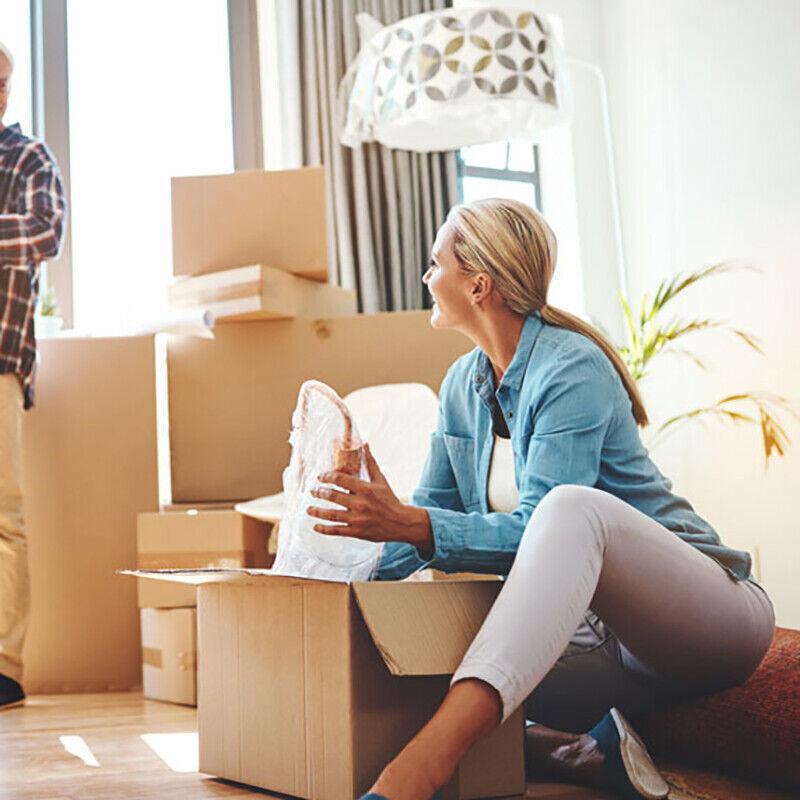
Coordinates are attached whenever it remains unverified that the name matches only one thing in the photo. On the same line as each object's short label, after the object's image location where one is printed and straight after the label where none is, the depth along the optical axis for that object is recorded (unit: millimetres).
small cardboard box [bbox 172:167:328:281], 2828
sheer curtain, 3582
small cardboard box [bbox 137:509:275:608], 2492
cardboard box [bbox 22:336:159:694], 2654
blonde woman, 1150
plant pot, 2941
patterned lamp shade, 2604
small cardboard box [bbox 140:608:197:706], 2438
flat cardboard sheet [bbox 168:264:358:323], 2701
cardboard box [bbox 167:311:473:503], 2820
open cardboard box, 1243
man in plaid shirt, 2416
